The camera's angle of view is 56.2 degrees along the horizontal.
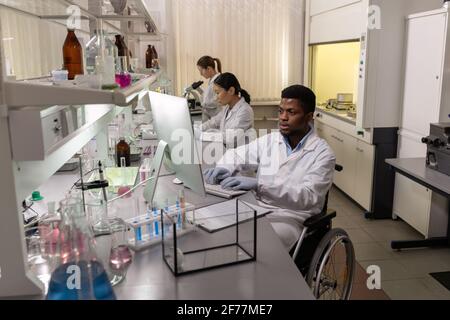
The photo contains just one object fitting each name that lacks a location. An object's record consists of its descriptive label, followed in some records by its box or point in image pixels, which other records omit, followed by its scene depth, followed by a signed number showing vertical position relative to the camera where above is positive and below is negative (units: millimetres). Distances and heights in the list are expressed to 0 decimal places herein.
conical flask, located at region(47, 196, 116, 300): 1024 -465
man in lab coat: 1883 -452
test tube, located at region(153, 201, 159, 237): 1456 -500
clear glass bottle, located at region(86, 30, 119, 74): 1590 +114
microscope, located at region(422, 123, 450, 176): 2553 -419
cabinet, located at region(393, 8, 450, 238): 2912 -175
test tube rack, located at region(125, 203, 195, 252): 1391 -518
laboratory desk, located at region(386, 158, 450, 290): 2398 -586
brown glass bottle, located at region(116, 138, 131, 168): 2492 -430
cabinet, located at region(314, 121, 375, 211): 3629 -777
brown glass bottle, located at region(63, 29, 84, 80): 1619 +98
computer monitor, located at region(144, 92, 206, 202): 1588 -247
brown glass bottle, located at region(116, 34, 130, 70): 2688 +214
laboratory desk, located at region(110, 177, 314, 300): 1114 -556
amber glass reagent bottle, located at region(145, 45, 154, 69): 4766 +253
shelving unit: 1035 -231
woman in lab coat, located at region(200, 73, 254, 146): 3617 -258
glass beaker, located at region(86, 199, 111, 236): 1518 -504
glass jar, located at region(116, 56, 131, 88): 1481 +2
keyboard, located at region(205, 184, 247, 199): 1956 -523
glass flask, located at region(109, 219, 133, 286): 1186 -529
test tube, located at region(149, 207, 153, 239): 1445 -508
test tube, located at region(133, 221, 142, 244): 1410 -511
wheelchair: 1639 -727
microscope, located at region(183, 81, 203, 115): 4879 -186
